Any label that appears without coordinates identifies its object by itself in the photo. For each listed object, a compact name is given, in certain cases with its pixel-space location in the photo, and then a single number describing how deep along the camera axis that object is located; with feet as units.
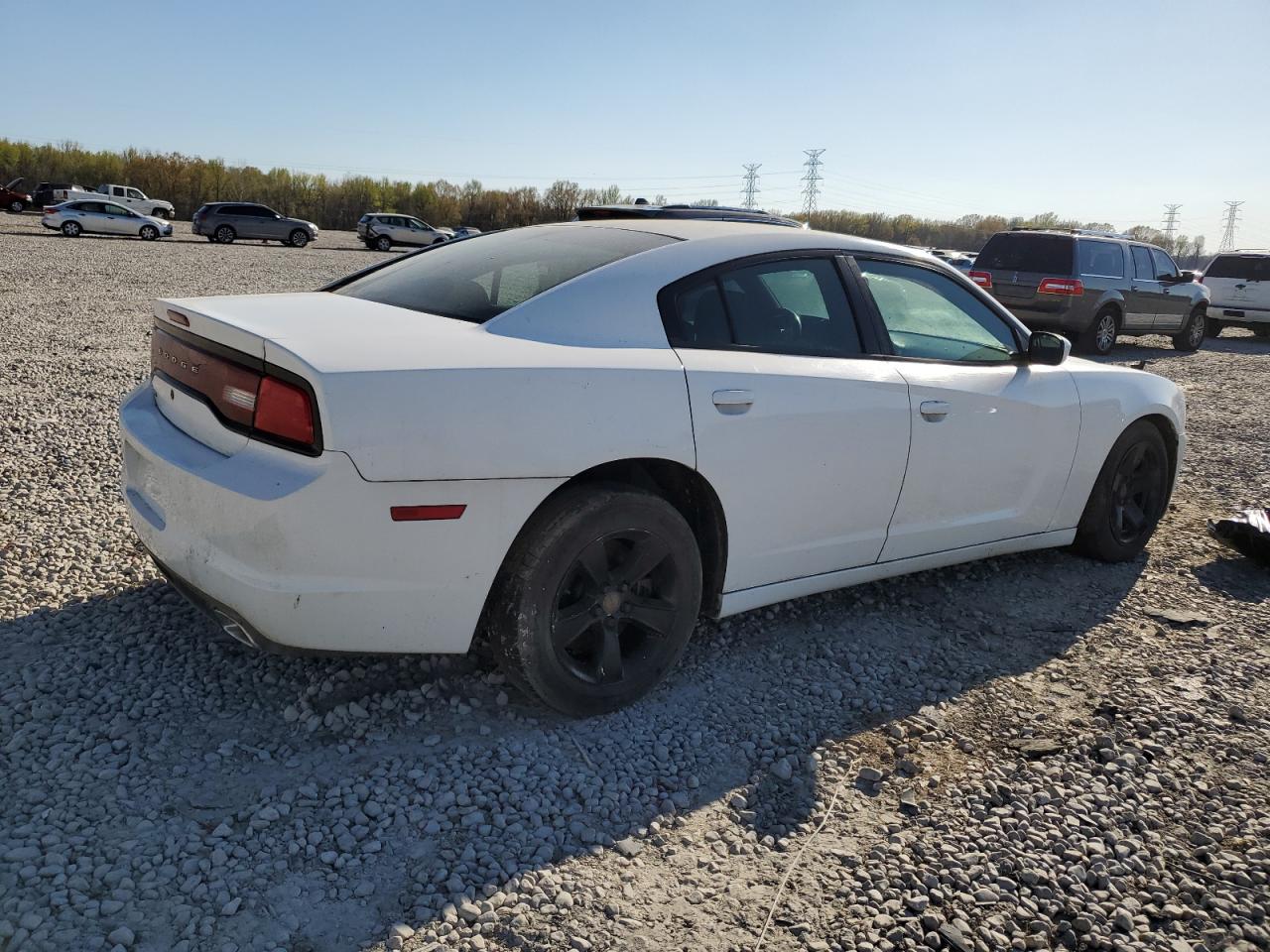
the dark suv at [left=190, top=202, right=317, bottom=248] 112.78
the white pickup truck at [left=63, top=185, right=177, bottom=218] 136.15
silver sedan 105.29
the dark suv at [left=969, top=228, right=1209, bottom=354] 45.47
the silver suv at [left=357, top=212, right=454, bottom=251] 127.13
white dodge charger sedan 8.67
